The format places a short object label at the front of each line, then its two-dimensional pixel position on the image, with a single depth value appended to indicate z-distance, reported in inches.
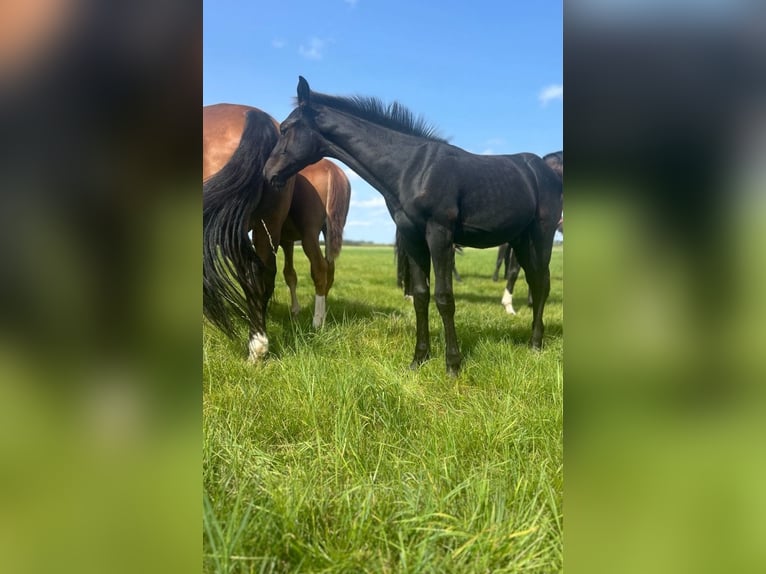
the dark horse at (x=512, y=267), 175.0
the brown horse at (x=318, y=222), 167.0
